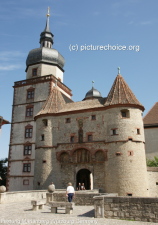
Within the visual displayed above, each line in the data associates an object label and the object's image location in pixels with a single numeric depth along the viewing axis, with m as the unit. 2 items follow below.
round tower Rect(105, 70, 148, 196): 20.97
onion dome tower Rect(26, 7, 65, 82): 32.66
